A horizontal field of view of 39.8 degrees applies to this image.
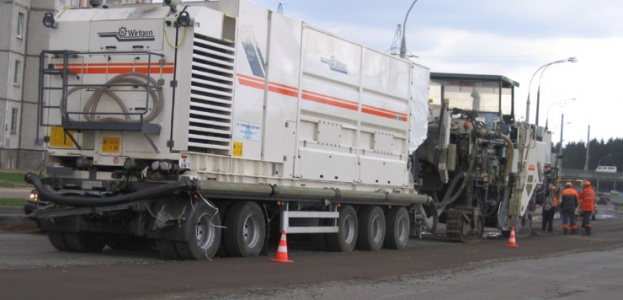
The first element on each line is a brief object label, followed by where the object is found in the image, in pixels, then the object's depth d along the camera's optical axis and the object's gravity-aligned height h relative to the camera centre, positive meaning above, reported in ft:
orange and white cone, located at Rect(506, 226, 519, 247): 66.03 -4.38
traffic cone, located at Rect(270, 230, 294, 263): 43.14 -4.11
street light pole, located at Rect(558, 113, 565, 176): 95.87 +6.85
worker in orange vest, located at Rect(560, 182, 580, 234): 87.35 -2.23
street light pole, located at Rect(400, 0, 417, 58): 87.27 +13.68
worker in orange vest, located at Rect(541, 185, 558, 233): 88.17 -2.33
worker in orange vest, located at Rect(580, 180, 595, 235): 87.71 -1.79
